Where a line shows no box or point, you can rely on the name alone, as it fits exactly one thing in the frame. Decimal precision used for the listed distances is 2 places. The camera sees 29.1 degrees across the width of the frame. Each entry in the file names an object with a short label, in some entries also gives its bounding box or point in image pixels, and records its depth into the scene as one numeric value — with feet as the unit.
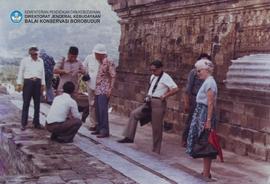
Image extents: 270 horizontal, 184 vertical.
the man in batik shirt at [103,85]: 29.58
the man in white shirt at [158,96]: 25.88
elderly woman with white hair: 20.81
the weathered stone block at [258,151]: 24.77
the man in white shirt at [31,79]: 31.58
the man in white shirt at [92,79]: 30.53
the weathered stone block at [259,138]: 24.90
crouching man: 27.45
